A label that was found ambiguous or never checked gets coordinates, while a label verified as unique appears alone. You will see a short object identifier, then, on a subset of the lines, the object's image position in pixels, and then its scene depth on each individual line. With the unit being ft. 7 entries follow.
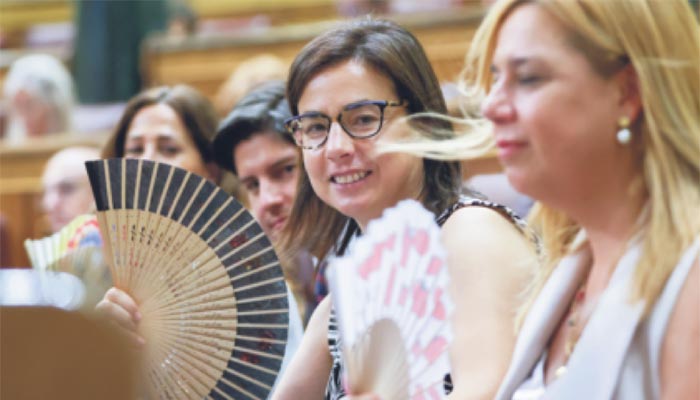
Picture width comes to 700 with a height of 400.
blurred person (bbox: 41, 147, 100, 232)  18.95
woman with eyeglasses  10.00
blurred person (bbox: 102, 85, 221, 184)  14.93
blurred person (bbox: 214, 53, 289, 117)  20.05
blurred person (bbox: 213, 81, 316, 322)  13.59
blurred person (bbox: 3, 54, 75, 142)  26.41
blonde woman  6.69
